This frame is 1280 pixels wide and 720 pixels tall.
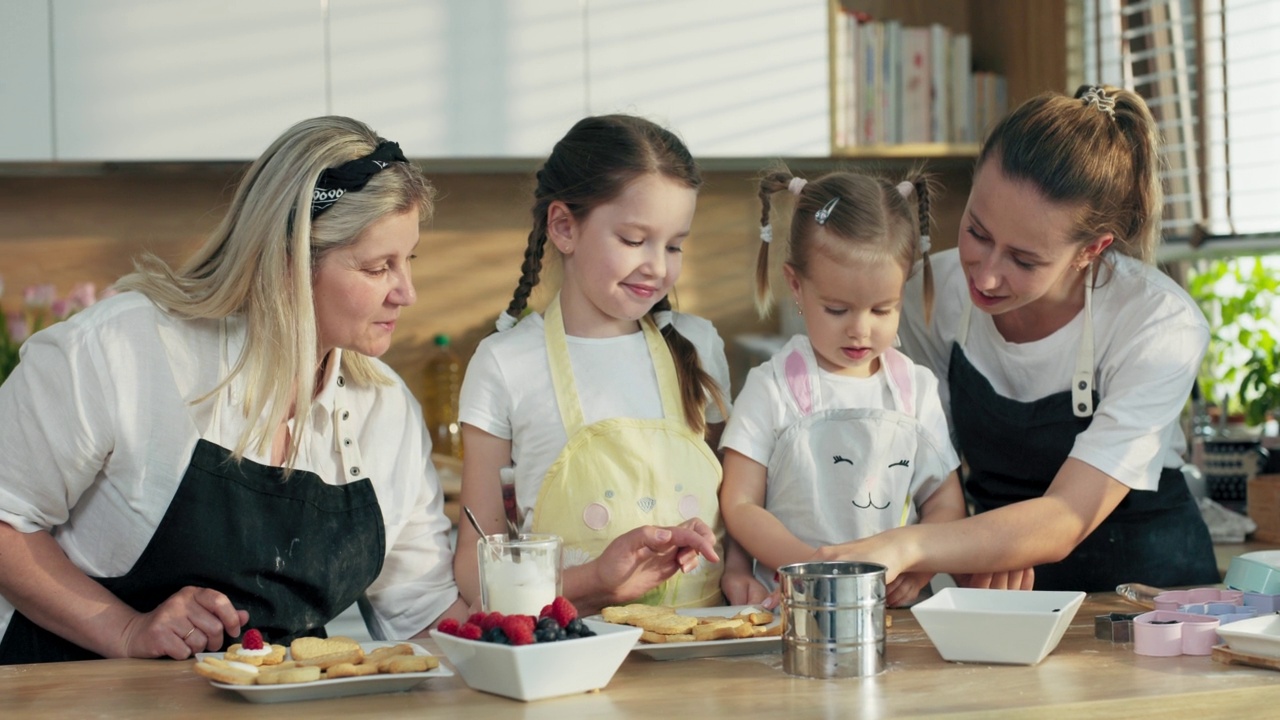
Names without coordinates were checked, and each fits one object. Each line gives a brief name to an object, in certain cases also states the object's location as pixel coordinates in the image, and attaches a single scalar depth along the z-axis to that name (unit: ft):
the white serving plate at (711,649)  4.46
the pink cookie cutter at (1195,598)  4.79
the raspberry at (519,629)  3.92
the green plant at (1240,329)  8.71
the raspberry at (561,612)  4.09
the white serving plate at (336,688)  3.97
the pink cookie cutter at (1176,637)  4.41
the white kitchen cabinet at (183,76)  9.13
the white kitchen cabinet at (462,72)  9.48
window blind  9.21
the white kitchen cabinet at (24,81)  9.00
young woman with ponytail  5.64
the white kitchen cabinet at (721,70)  9.84
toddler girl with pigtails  5.76
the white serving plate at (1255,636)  4.18
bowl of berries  3.90
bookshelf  10.35
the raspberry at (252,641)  4.24
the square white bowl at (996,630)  4.19
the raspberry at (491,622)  4.04
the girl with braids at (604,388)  5.72
